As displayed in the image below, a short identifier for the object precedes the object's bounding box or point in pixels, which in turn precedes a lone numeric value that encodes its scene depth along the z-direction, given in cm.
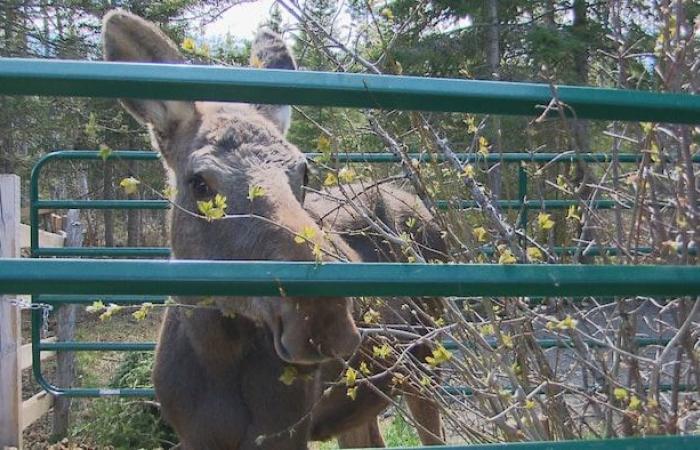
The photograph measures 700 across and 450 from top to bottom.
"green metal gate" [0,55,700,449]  144
